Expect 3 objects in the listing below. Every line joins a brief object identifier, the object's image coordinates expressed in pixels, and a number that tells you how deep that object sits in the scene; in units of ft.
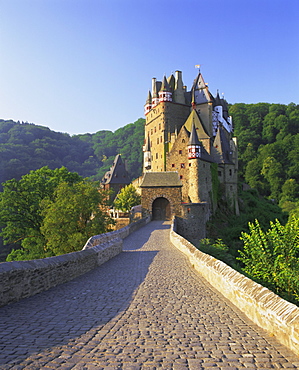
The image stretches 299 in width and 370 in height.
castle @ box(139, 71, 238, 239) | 111.04
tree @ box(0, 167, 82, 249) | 98.37
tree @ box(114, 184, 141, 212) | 148.46
